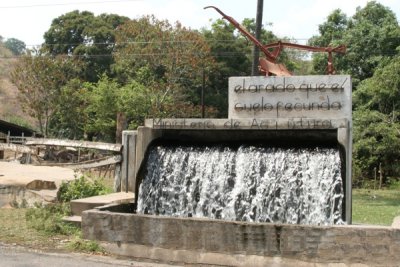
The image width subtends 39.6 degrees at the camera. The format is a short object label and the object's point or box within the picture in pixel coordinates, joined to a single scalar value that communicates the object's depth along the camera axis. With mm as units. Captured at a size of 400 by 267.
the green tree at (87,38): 47250
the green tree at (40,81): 40750
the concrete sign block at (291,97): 9562
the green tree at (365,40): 28531
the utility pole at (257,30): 19422
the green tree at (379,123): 24562
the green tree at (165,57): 34031
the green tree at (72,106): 39781
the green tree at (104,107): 33688
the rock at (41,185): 11758
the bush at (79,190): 11164
